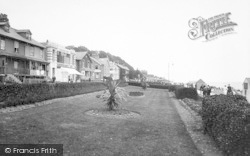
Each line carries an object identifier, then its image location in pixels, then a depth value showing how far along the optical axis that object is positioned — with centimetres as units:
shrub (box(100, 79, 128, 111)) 1533
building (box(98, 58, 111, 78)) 8012
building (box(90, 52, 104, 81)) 6577
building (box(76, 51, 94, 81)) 5561
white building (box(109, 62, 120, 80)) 8912
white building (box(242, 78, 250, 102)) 3117
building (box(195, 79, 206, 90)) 4453
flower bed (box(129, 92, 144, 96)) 3173
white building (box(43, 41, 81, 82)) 4094
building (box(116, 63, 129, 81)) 9558
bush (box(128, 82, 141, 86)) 6332
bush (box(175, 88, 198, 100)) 2908
